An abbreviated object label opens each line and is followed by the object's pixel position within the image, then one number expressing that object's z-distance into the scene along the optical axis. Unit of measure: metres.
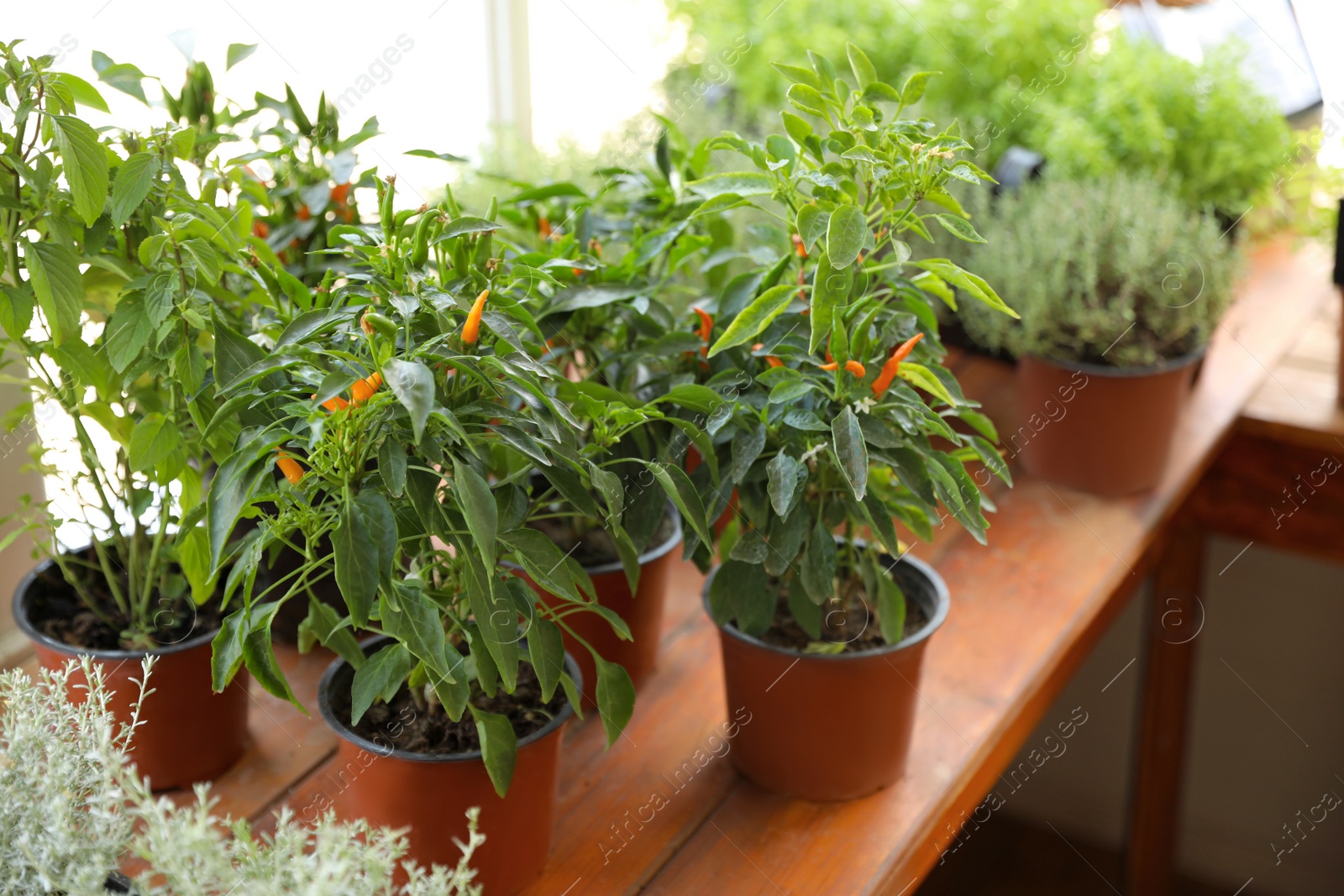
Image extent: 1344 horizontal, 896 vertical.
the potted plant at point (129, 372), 0.84
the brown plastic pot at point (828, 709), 1.05
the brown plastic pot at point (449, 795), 0.91
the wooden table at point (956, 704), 1.09
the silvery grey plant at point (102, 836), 0.66
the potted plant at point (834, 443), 0.90
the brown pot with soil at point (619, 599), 1.20
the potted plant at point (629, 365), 0.93
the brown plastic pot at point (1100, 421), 1.57
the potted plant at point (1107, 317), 1.56
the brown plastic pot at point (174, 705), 1.02
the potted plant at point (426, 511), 0.77
